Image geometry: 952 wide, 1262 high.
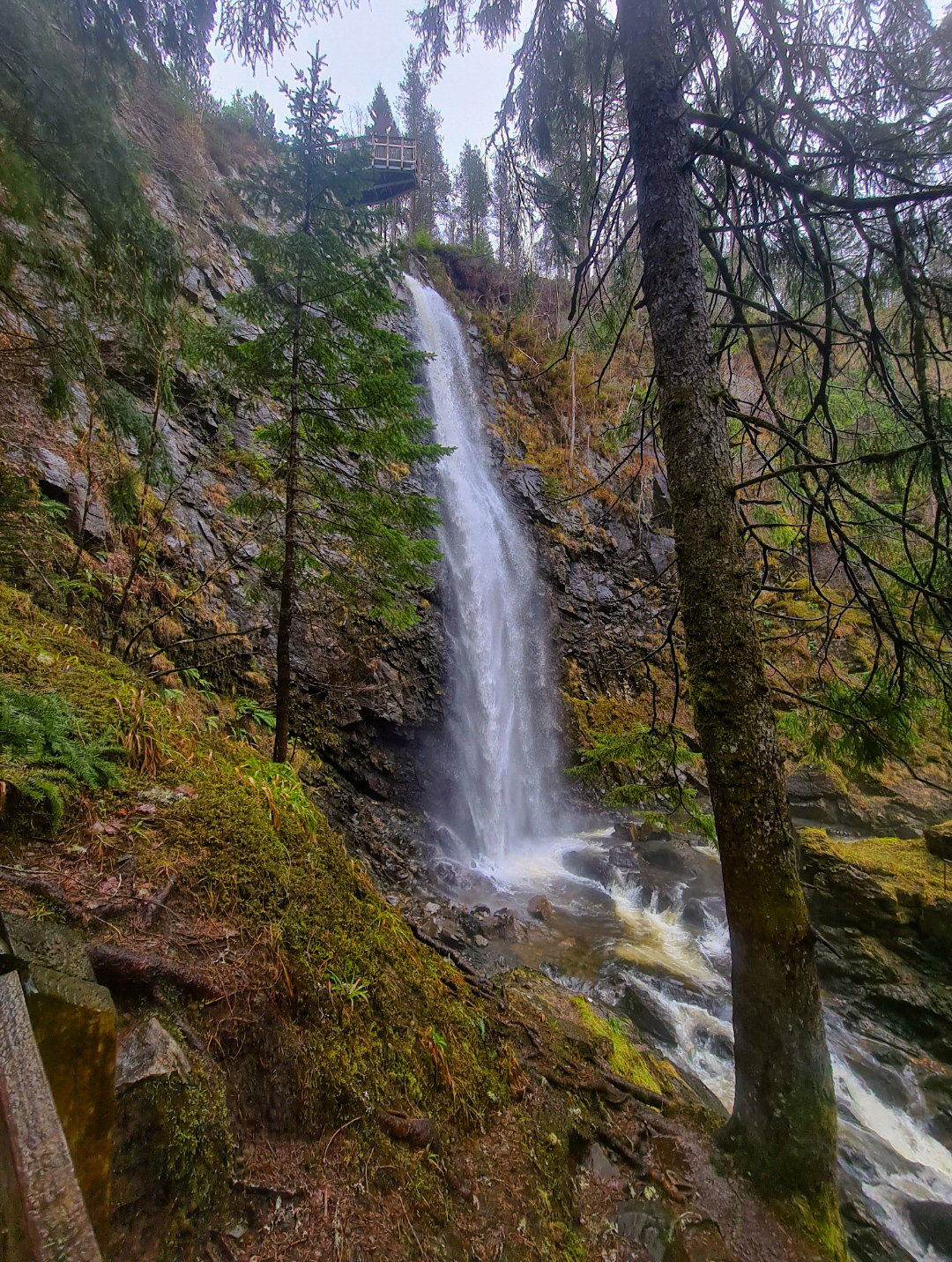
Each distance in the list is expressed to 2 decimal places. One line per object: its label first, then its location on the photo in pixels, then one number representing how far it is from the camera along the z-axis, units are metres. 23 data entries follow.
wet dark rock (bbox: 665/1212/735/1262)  2.44
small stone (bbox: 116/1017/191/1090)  1.55
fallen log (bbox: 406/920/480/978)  4.04
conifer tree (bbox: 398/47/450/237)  28.91
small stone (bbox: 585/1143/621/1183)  2.77
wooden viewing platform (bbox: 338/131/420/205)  21.59
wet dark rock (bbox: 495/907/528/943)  7.04
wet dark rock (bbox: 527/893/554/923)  7.89
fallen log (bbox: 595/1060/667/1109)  3.44
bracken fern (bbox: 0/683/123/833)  2.19
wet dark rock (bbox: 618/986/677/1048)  5.60
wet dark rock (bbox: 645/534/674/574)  18.70
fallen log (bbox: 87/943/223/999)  1.73
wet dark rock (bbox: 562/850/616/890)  9.49
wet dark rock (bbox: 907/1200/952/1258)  3.94
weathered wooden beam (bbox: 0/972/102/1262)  0.83
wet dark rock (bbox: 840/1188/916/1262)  3.71
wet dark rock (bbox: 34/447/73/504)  6.05
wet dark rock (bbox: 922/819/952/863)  7.49
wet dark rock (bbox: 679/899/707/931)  8.02
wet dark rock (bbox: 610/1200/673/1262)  2.50
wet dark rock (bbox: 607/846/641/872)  9.88
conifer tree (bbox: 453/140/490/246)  26.22
